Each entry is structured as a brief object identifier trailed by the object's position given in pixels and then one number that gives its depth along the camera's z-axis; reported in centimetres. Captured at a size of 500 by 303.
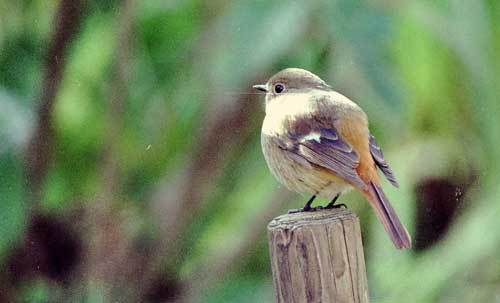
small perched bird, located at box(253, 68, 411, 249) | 807
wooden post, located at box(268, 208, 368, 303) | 670
